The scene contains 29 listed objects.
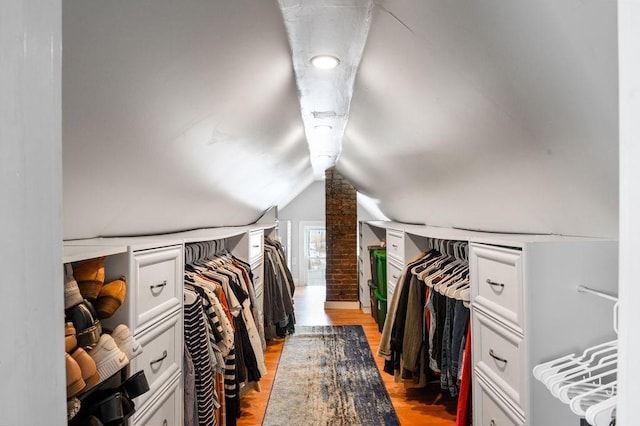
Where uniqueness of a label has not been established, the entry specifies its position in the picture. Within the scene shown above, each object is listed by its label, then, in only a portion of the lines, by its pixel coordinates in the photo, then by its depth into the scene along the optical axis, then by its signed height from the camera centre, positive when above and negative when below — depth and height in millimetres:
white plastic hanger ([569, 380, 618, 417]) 1054 -497
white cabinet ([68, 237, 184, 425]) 1495 -356
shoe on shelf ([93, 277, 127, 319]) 1354 -265
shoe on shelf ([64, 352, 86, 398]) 1021 -389
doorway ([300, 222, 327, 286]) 8633 -785
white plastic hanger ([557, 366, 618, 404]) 1139 -498
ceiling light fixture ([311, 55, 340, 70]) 2111 +760
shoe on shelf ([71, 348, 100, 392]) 1097 -384
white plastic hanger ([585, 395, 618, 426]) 973 -454
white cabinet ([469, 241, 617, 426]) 1499 -330
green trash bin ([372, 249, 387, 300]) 5008 -672
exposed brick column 6453 -362
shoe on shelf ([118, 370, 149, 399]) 1319 -520
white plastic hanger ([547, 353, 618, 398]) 1196 -491
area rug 3010 -1402
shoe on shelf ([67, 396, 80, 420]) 1058 -469
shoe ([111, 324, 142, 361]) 1362 -398
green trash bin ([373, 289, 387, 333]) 4875 -1091
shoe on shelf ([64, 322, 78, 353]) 1074 -303
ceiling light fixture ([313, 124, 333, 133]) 3629 +742
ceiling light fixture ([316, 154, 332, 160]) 5164 +700
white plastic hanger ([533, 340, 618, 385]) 1308 -489
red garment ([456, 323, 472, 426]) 2094 -877
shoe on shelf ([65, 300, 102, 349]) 1148 -294
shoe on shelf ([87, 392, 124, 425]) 1198 -542
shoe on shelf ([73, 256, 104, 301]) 1300 -185
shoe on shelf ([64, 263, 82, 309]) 1144 -199
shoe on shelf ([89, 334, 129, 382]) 1209 -401
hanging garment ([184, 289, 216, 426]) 2074 -658
